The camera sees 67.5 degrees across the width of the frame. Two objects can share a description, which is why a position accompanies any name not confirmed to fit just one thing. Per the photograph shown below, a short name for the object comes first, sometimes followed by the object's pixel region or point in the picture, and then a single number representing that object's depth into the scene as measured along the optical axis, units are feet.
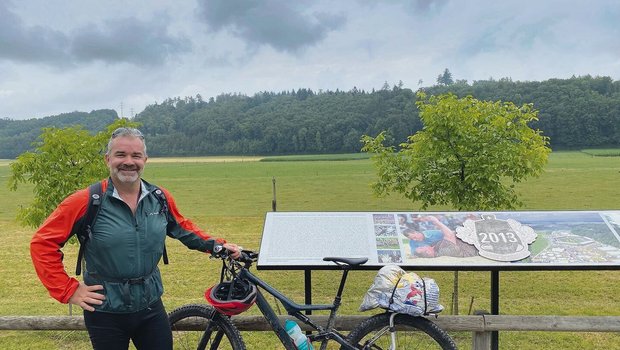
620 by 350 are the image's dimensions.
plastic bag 9.43
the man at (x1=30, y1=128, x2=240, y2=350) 7.44
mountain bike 9.59
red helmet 9.39
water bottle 9.63
